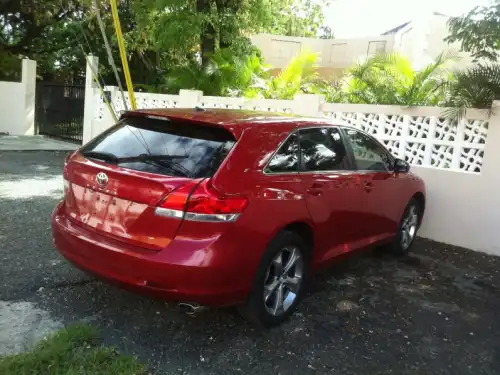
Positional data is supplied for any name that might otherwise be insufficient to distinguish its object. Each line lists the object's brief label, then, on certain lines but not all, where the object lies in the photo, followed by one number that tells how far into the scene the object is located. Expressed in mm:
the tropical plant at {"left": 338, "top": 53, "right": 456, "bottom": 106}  7742
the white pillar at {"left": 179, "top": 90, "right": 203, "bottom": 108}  9648
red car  3184
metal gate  15259
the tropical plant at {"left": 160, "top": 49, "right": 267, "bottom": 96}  10961
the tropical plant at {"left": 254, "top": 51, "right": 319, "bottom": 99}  10500
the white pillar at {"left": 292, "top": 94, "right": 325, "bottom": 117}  7570
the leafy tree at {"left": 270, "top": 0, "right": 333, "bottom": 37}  13102
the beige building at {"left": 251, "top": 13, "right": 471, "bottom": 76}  19000
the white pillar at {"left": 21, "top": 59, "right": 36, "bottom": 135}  15500
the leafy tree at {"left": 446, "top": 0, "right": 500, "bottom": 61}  6105
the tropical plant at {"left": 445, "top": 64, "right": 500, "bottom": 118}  6031
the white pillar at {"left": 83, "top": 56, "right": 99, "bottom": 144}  12453
